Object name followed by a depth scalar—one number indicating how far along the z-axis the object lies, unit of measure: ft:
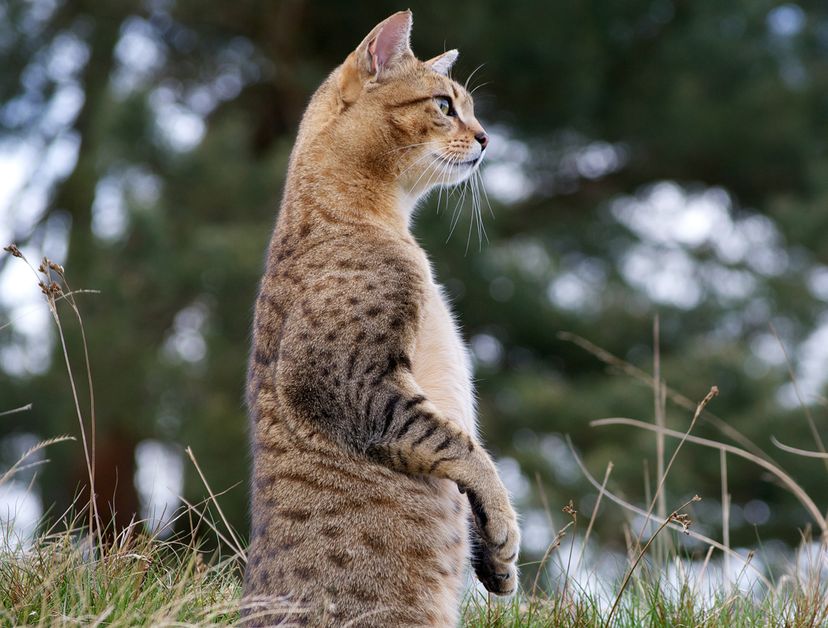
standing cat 19.95
